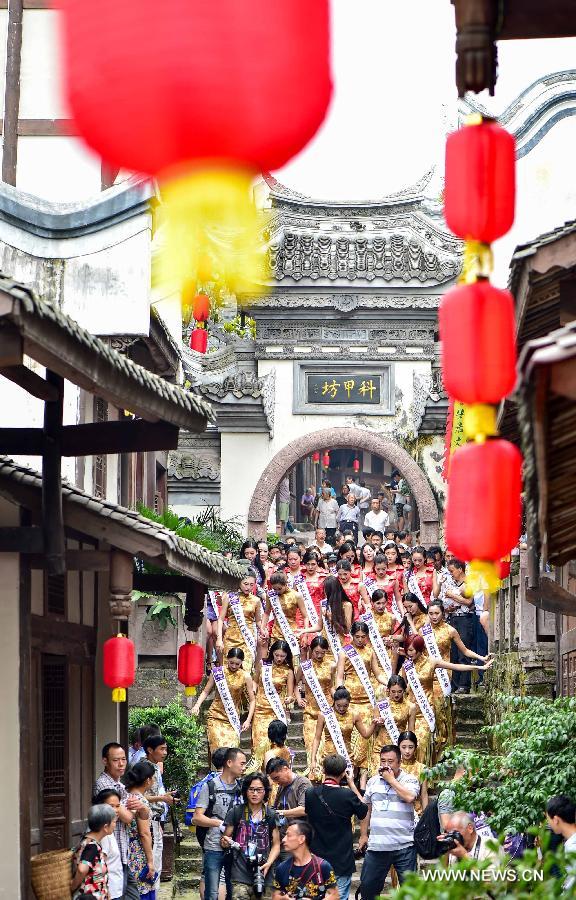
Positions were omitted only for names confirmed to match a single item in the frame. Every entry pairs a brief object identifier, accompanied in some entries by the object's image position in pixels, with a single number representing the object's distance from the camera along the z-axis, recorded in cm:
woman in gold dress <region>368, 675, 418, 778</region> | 1667
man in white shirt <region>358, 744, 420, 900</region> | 1298
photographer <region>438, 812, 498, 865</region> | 1105
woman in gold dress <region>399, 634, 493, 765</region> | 1759
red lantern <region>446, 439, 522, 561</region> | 557
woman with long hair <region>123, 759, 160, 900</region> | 1211
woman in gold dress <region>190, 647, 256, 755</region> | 1734
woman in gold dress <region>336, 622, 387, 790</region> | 1680
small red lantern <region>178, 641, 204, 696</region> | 1541
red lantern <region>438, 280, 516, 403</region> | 561
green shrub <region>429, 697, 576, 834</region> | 988
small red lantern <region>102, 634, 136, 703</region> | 1248
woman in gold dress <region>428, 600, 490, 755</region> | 1798
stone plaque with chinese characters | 3225
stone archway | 3158
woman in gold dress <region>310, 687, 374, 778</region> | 1659
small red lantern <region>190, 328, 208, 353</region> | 2905
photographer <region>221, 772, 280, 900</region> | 1291
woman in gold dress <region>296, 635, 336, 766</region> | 1731
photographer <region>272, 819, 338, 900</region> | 1130
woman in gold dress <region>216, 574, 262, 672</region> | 1873
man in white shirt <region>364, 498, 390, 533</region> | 2838
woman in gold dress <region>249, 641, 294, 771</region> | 1725
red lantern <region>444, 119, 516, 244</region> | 573
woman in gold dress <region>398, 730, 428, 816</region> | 1445
